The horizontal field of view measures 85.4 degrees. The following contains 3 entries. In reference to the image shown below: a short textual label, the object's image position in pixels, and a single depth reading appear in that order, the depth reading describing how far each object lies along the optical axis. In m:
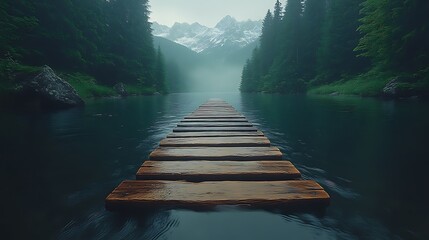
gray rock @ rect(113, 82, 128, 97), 30.19
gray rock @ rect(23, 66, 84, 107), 12.99
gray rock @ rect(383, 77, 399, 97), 18.59
